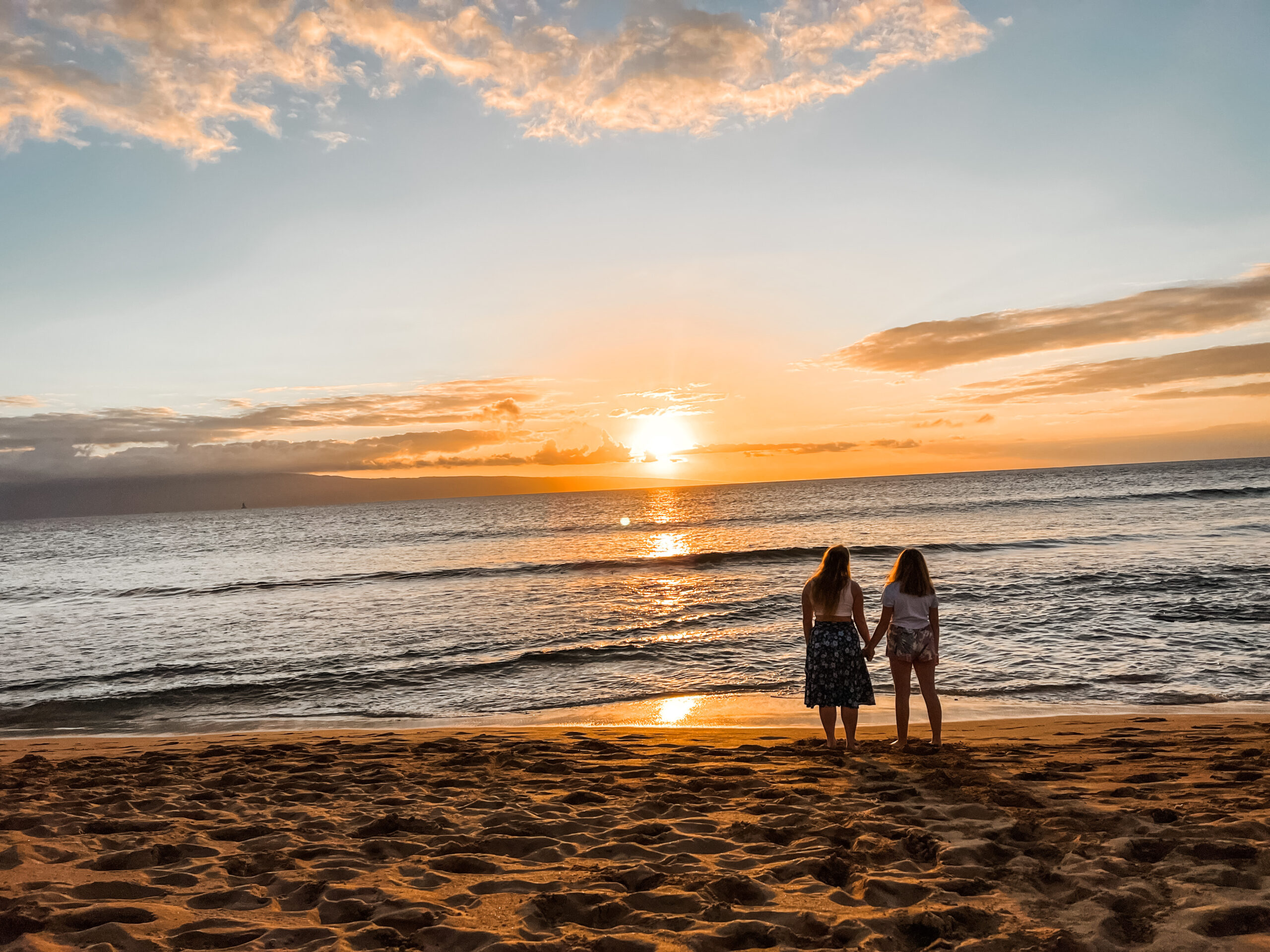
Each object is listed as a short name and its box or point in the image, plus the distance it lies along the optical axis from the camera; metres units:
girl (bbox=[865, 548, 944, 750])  7.38
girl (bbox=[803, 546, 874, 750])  7.41
